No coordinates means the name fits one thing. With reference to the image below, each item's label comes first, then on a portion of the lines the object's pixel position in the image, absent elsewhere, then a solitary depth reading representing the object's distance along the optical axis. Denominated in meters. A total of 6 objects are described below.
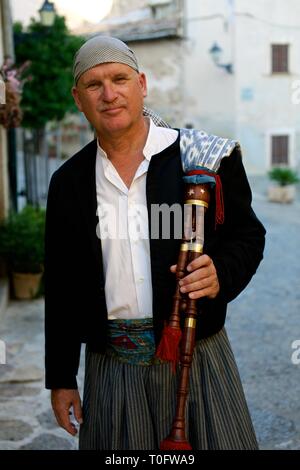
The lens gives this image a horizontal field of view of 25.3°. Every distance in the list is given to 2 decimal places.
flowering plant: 5.49
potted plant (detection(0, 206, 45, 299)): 6.38
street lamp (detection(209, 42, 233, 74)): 20.17
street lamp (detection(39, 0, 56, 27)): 8.42
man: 1.90
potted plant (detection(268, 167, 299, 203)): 15.62
